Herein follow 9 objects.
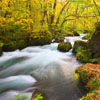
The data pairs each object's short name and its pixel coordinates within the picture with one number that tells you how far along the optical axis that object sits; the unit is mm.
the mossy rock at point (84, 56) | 6298
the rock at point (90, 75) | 3226
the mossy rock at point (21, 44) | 9248
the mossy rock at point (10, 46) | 8484
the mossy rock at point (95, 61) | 5252
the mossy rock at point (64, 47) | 8888
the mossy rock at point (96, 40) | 6250
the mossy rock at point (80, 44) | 7970
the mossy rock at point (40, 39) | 10335
